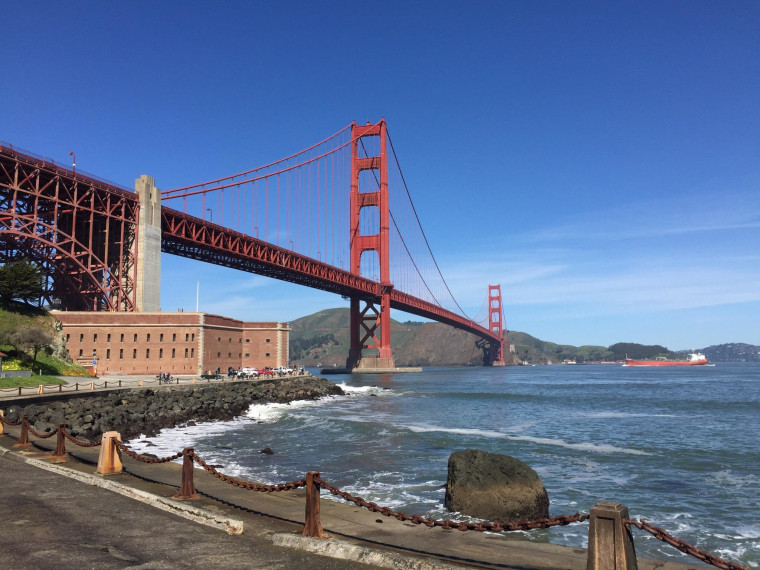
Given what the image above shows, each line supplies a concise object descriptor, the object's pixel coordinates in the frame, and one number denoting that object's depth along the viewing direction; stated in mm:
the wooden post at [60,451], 12755
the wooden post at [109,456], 11352
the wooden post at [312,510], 7289
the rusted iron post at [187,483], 9461
